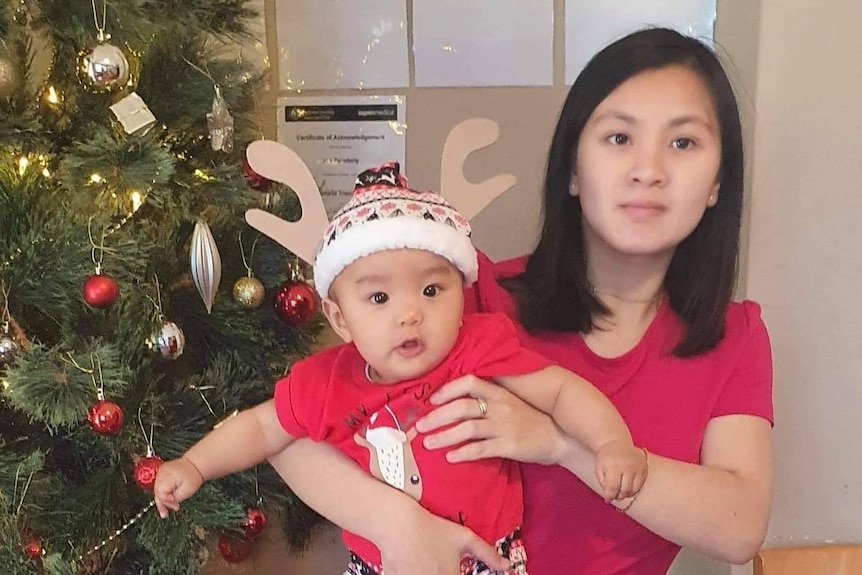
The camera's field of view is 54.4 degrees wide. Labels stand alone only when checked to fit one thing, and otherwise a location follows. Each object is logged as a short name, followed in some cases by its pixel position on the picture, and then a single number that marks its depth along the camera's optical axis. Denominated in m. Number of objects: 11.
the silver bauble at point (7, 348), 1.17
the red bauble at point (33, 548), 1.22
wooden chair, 1.66
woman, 1.05
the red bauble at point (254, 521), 1.42
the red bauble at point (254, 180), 1.40
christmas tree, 1.19
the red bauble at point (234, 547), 1.52
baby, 1.02
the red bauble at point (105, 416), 1.19
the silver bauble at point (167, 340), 1.26
